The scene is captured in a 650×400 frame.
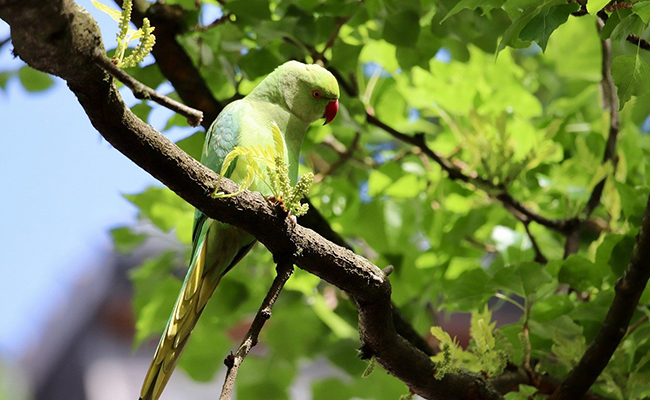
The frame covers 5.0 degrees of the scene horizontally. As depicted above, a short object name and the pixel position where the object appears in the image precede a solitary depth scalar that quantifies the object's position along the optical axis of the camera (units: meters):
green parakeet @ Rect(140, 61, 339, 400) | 5.10
